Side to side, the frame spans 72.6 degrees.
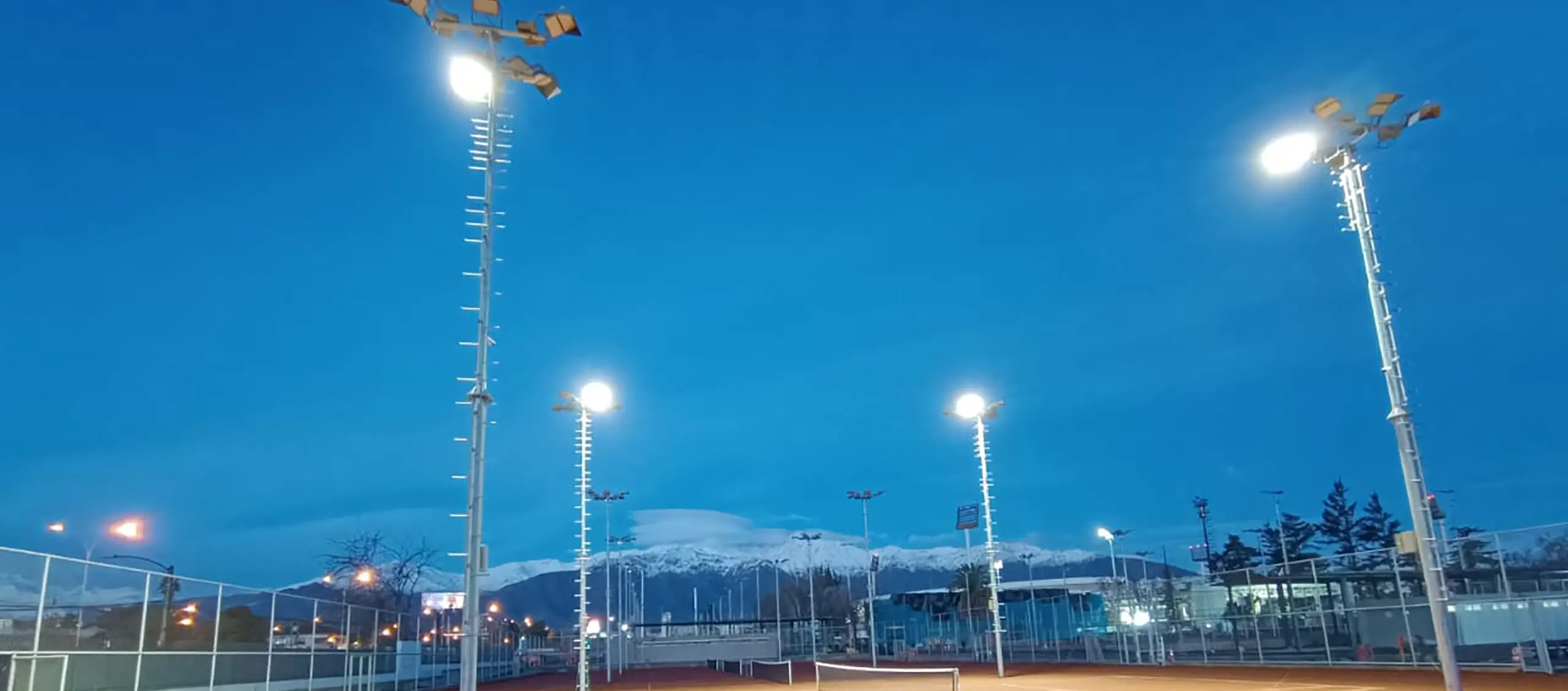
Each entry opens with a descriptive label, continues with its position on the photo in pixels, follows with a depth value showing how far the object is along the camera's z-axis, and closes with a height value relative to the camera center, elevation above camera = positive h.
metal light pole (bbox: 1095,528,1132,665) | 48.41 -1.34
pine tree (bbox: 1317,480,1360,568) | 111.88 +6.85
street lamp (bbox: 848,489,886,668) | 57.17 +2.23
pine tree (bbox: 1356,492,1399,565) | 108.44 +6.05
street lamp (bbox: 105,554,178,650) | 21.92 +1.10
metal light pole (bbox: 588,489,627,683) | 61.03 +7.26
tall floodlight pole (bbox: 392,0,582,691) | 13.40 +6.70
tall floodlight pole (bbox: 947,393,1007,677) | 35.81 +5.09
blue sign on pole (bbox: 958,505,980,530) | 44.66 +3.70
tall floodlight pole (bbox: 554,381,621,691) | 21.95 +3.88
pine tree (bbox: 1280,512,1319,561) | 113.81 +5.68
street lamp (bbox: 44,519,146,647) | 30.55 +3.37
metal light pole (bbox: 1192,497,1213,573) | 101.31 +7.97
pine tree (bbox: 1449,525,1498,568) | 31.06 +0.87
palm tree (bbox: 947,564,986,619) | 96.41 +2.33
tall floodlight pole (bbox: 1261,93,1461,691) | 12.66 +4.83
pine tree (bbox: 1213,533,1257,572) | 106.31 +3.75
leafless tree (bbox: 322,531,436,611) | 71.94 +3.77
